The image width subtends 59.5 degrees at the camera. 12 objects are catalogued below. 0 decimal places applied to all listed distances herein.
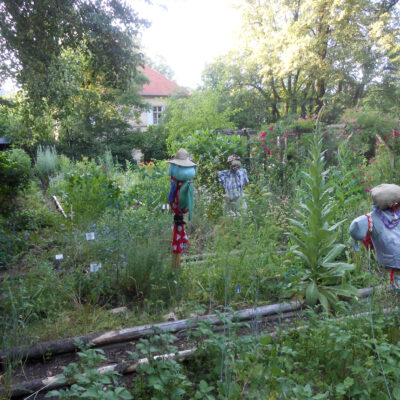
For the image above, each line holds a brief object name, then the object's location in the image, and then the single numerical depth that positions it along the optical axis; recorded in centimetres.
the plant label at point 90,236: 408
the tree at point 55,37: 487
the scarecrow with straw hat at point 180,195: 447
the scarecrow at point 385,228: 346
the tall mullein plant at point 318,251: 375
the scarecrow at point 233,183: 681
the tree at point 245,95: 2500
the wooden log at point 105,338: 284
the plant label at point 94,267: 383
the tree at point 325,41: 1695
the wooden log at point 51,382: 251
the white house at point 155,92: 3412
